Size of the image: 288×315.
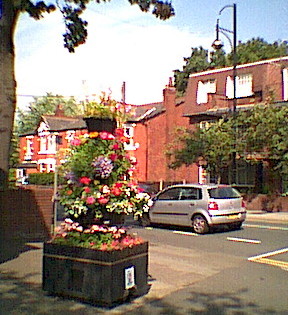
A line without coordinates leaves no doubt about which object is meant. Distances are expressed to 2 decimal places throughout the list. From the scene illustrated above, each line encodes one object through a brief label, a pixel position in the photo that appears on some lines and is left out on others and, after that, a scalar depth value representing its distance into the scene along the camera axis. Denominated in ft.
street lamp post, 82.48
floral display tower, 22.65
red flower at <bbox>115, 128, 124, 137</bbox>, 25.59
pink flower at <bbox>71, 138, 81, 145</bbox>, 25.27
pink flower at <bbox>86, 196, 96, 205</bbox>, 23.75
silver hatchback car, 51.62
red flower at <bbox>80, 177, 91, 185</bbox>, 24.31
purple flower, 24.17
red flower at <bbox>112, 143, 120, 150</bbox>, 24.99
